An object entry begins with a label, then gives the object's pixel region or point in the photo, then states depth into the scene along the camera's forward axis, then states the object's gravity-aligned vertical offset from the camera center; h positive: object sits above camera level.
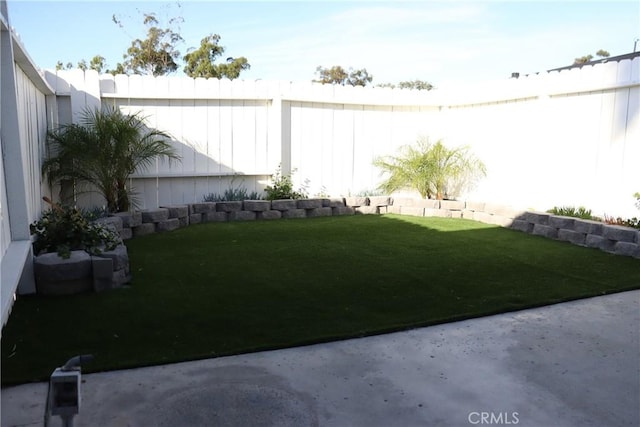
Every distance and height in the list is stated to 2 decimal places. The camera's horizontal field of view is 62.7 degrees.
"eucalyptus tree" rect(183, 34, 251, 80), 25.98 +5.42
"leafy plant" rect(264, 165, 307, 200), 9.09 -0.28
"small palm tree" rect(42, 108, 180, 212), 6.80 +0.22
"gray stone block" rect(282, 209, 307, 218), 8.91 -0.70
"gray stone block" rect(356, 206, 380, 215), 9.55 -0.67
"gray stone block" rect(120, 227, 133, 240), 6.89 -0.85
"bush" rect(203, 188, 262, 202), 8.85 -0.42
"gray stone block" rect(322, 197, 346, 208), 9.30 -0.52
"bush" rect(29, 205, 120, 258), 4.86 -0.63
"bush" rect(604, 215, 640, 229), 6.49 -0.56
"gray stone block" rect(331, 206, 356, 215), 9.37 -0.66
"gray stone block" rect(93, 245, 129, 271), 4.66 -0.79
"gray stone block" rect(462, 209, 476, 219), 8.93 -0.66
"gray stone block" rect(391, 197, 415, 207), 9.62 -0.50
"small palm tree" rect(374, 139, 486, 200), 9.46 +0.09
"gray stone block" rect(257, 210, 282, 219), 8.73 -0.72
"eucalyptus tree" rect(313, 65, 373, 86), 36.50 +6.75
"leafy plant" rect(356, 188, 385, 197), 10.04 -0.37
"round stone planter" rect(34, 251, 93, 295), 4.37 -0.89
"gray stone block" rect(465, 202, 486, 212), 8.78 -0.52
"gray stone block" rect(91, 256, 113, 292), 4.51 -0.89
